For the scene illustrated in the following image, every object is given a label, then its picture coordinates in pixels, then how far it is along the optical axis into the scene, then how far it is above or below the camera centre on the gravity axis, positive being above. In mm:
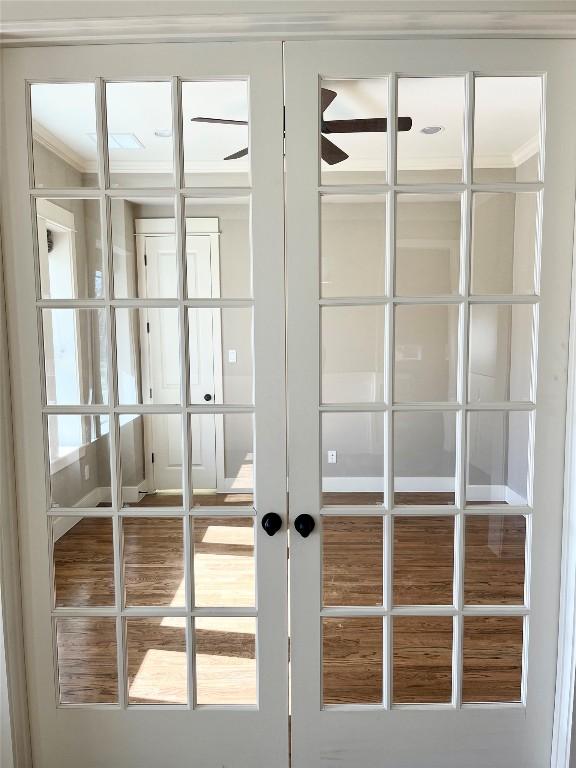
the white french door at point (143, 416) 1507 -265
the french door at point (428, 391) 1504 -191
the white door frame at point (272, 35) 1402 +824
